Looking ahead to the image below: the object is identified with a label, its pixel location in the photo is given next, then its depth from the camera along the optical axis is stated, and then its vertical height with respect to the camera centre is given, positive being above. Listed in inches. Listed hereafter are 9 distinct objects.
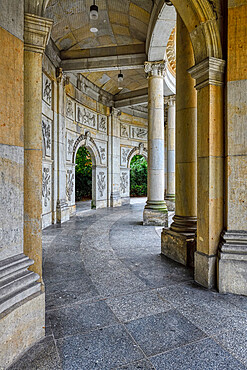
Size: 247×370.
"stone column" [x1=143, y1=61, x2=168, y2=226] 318.7 +55.2
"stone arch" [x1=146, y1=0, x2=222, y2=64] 124.6 +82.6
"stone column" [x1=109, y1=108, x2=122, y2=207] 541.0 +54.4
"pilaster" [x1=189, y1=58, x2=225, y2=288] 126.4 +11.2
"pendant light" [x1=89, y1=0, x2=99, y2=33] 217.2 +154.0
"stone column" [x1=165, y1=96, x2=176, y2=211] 487.2 +60.4
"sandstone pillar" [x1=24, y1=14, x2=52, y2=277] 94.0 +18.7
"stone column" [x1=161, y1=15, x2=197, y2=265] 174.4 +21.0
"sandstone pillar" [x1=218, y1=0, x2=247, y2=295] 120.1 +9.7
